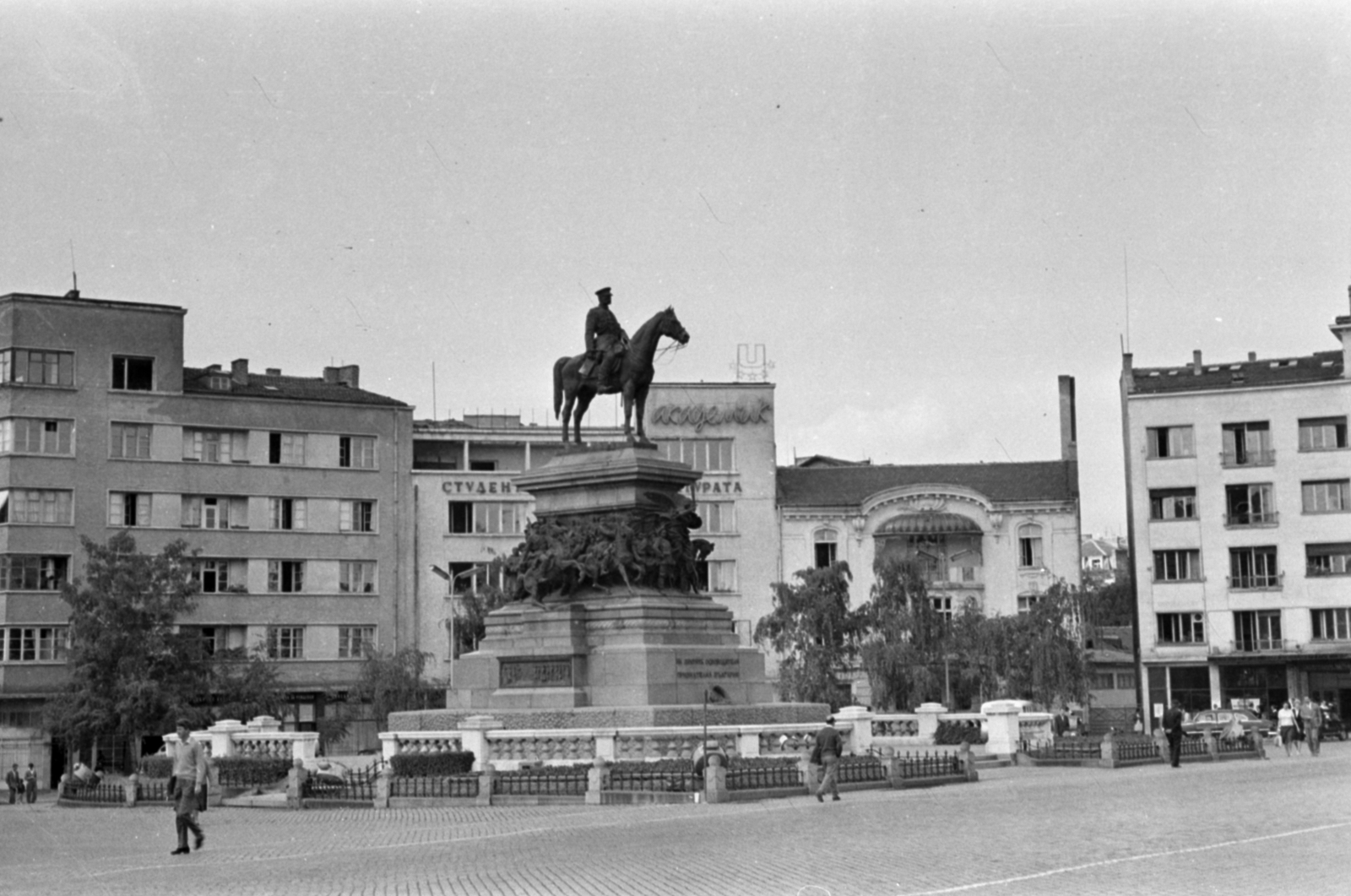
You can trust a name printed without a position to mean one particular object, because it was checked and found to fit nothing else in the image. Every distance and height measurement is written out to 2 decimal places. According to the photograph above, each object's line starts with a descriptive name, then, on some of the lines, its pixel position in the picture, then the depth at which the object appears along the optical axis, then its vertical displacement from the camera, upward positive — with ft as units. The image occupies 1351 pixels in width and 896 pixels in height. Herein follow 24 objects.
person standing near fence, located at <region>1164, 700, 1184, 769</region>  140.67 -4.05
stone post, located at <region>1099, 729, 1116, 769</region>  140.26 -5.41
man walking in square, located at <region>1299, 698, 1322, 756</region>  171.12 -4.41
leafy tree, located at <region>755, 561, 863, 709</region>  264.93 +6.76
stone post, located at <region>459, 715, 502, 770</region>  120.47 -3.11
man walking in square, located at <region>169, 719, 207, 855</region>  84.38 -4.00
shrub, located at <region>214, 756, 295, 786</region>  134.41 -5.63
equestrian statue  138.51 +22.88
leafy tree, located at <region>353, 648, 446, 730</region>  257.75 +0.52
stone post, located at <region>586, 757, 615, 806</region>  106.11 -5.21
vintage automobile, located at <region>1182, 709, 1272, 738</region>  196.88 -5.06
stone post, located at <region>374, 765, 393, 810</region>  112.98 -5.83
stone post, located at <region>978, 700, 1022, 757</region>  150.10 -3.80
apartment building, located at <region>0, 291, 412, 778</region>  258.78 +28.02
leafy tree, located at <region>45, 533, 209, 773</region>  220.43 +4.49
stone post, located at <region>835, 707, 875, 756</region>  134.10 -3.47
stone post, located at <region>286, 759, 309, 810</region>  118.62 -5.89
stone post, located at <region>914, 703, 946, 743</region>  153.17 -3.26
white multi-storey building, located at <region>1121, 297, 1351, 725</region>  279.08 +20.34
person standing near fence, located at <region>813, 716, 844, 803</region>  104.83 -4.12
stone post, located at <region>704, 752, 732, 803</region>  102.99 -5.23
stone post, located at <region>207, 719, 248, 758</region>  145.59 -3.72
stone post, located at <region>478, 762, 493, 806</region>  110.32 -5.73
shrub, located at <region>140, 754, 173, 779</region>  147.43 -5.69
